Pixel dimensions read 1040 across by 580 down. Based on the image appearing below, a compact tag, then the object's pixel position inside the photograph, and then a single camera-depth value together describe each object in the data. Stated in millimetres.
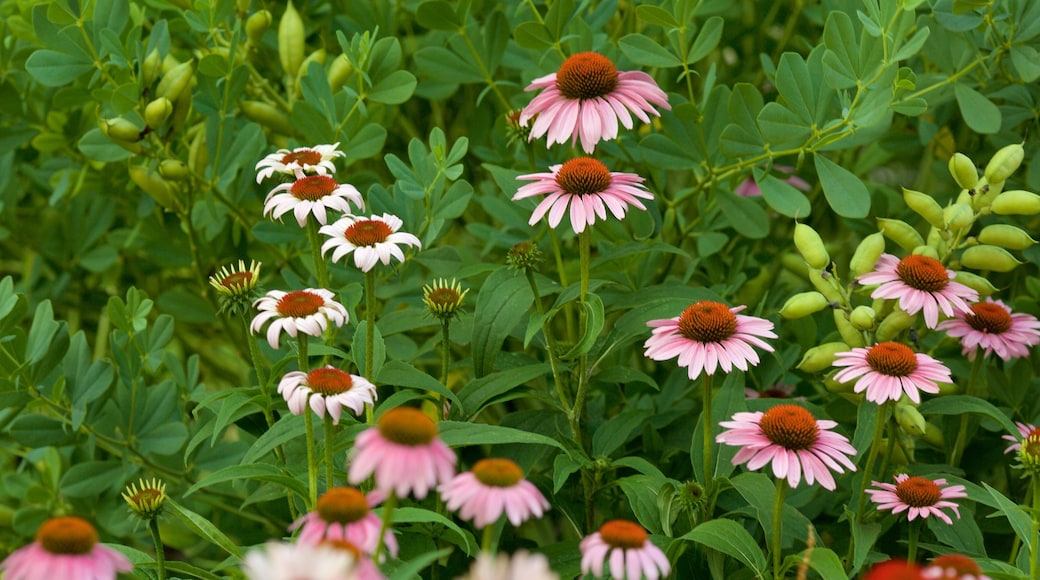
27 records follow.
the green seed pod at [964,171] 3121
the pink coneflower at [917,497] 2981
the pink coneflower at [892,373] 2982
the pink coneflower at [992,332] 3128
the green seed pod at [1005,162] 3114
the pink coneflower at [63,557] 2720
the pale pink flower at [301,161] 3065
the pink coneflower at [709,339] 2994
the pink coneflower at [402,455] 2725
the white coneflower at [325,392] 2898
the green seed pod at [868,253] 3090
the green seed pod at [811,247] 3113
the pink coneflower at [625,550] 2780
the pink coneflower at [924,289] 3042
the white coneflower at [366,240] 2977
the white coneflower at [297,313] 2936
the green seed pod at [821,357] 3095
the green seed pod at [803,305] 3094
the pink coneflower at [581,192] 3025
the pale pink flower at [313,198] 3014
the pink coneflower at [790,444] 2933
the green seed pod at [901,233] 3144
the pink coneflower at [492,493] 2753
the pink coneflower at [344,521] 2766
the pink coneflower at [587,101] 3091
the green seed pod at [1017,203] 3101
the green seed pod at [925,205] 3132
